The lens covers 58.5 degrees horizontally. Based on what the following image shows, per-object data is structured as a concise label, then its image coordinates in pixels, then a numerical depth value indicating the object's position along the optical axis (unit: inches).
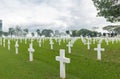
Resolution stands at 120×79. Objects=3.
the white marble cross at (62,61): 169.4
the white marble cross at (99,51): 267.6
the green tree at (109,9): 338.0
